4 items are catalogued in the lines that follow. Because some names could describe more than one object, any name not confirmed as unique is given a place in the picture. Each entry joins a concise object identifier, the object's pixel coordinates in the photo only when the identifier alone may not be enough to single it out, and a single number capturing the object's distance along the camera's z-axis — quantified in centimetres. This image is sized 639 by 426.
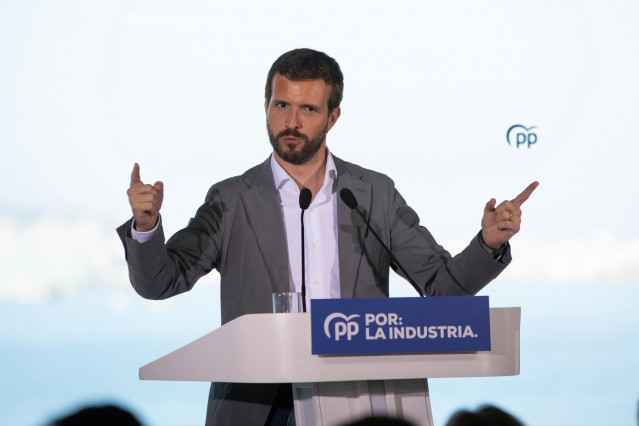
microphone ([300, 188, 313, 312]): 587
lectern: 477
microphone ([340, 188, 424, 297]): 600
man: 586
